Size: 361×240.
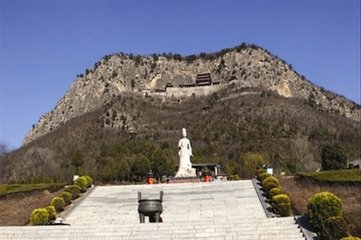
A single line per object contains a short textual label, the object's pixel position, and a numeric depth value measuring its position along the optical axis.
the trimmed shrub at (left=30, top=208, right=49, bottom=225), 19.83
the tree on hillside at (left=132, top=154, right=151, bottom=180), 50.22
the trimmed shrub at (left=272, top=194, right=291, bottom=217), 20.64
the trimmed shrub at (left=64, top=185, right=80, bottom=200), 28.30
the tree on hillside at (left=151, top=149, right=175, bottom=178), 50.61
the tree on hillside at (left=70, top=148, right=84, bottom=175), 58.06
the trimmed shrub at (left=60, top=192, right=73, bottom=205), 26.53
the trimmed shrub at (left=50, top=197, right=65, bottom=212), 24.70
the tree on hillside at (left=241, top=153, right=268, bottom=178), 51.81
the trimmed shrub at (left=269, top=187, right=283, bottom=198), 23.81
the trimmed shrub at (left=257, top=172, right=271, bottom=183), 29.39
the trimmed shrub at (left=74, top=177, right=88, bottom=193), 30.53
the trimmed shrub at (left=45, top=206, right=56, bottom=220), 21.02
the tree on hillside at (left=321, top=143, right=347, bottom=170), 43.12
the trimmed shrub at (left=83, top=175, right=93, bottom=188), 31.95
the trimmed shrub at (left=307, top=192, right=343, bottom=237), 15.37
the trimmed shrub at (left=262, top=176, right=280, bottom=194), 26.06
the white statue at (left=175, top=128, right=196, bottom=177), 36.75
